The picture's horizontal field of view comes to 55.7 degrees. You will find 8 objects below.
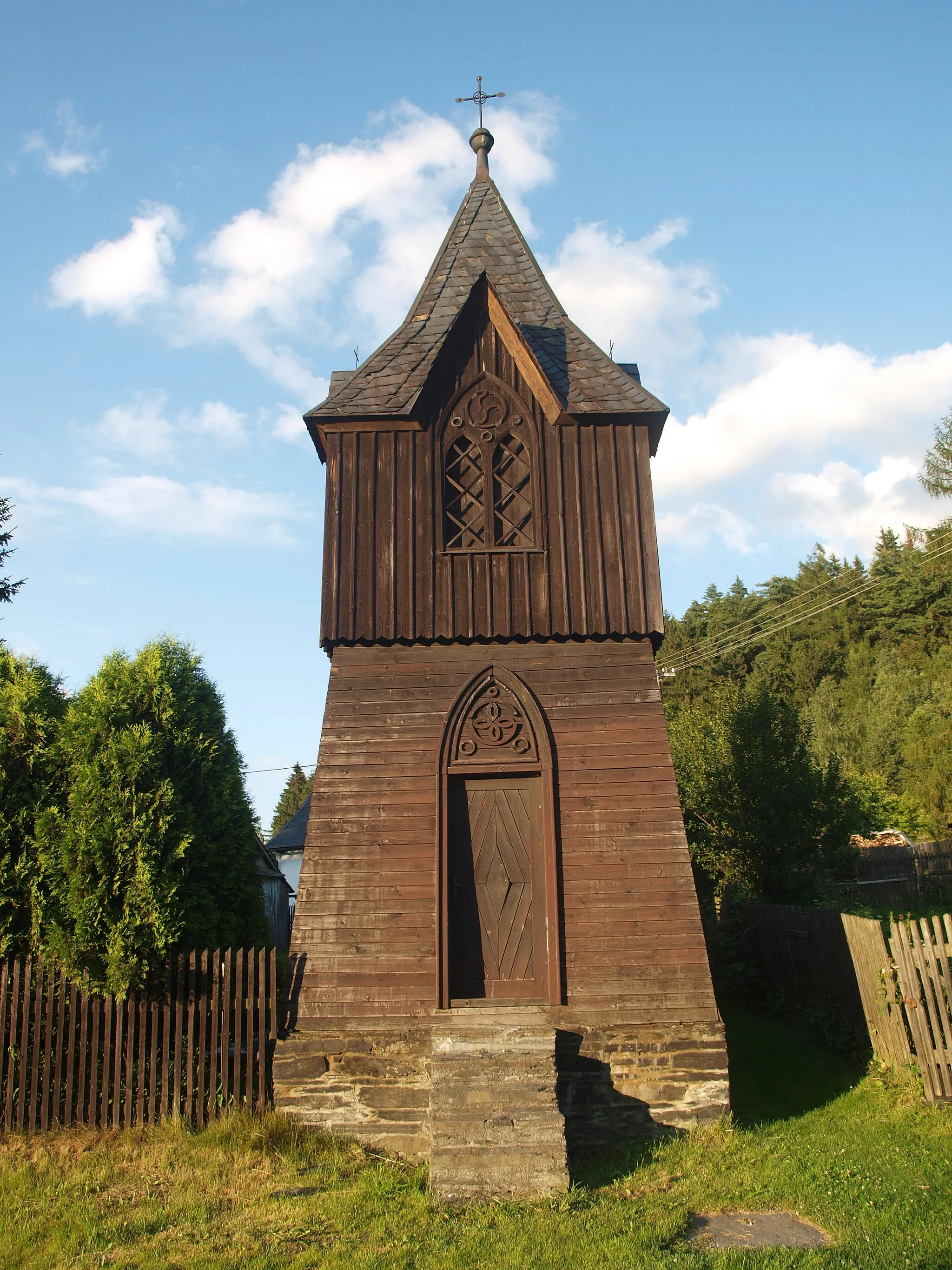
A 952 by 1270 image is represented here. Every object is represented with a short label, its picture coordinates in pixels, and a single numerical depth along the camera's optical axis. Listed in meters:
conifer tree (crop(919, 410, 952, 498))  40.97
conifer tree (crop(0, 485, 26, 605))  17.73
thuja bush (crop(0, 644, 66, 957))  8.54
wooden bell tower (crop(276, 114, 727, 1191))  8.10
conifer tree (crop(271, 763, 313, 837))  78.25
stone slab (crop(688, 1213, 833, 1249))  5.72
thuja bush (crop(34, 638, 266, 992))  8.24
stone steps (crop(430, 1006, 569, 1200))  6.63
